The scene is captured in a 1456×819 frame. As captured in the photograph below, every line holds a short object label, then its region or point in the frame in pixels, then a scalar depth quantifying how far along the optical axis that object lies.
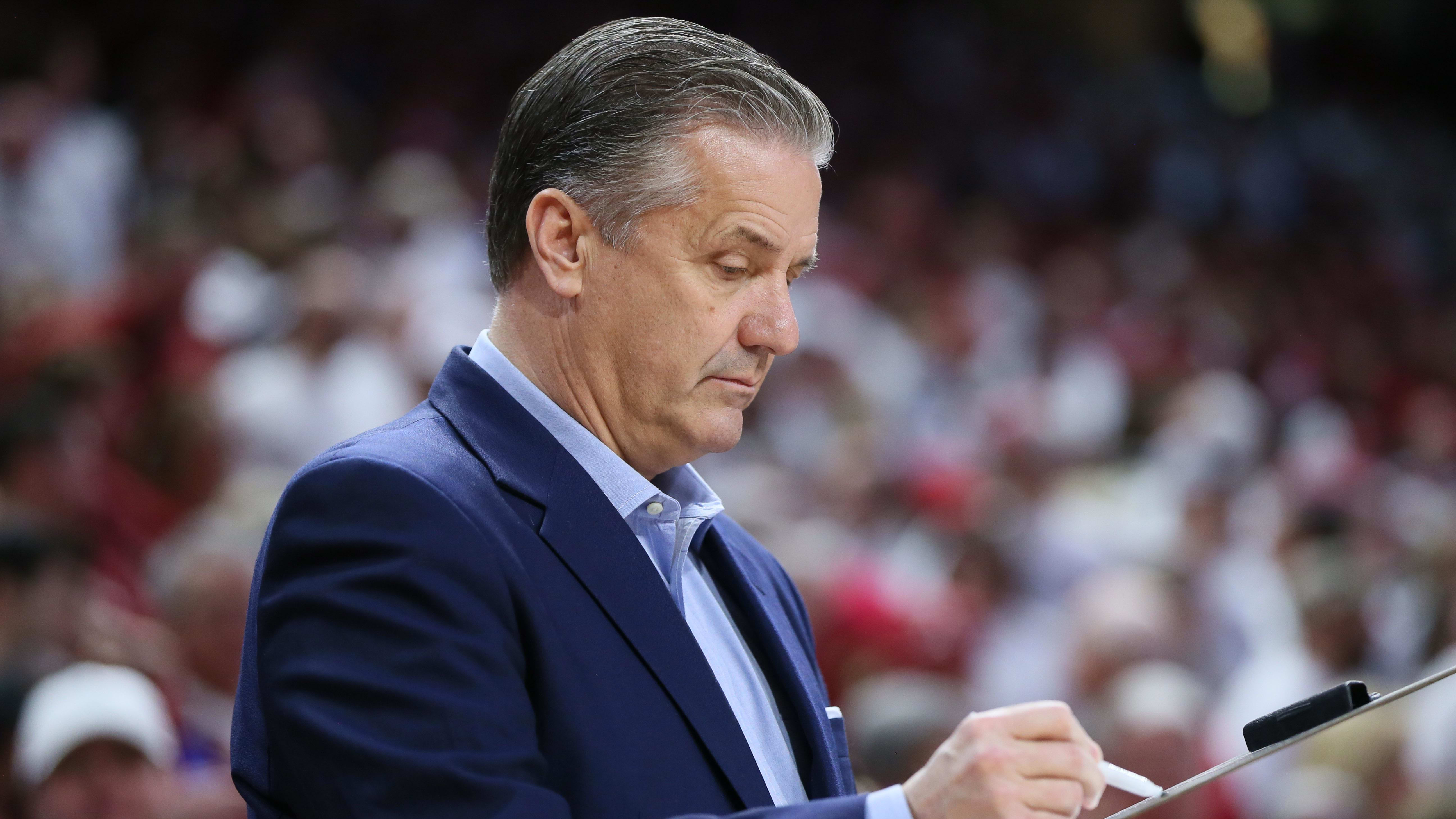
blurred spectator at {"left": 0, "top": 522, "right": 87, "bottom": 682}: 5.30
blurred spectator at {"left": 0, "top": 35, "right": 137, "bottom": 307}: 9.57
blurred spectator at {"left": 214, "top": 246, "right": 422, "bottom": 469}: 7.92
